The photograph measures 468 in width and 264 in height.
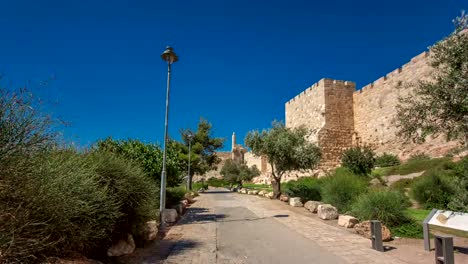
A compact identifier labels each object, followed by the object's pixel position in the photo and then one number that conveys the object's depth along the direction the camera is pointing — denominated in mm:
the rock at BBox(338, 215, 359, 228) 8852
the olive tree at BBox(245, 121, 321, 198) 17016
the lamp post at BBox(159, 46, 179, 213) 9727
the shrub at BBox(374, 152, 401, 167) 21044
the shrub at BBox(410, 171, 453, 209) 11039
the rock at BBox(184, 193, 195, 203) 17400
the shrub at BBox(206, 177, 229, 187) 50825
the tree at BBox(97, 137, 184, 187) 10812
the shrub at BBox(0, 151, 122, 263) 3408
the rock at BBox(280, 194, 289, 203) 16762
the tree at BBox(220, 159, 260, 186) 36500
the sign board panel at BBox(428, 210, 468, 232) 5359
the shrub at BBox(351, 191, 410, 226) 8016
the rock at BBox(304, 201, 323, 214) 12336
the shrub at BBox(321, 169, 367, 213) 11438
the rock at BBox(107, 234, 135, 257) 5680
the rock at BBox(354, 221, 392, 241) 7016
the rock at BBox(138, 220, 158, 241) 6722
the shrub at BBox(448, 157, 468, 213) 6406
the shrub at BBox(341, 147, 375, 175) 19266
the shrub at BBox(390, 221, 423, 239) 7456
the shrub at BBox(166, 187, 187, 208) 12952
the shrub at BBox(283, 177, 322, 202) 15984
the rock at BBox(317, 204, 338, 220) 10461
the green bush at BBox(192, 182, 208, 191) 37603
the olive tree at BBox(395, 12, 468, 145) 6258
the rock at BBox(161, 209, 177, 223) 9961
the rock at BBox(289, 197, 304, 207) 14531
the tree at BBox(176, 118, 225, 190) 31750
